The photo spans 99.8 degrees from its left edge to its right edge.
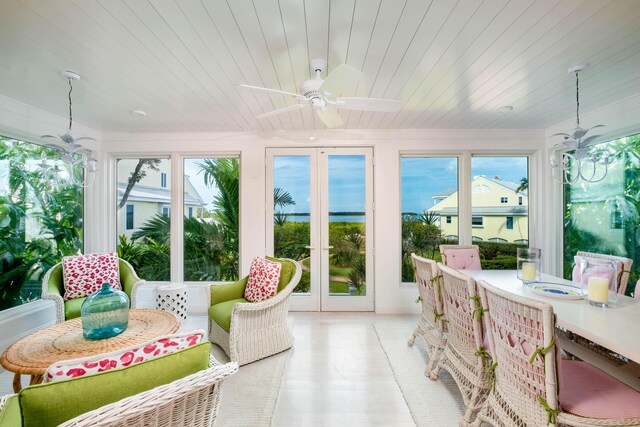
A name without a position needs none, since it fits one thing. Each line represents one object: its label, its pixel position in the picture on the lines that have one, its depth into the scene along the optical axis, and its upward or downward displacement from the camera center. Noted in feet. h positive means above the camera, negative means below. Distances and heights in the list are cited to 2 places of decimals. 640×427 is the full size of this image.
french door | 12.21 -0.23
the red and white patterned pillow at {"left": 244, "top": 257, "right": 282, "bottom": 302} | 8.61 -2.10
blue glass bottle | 5.99 -2.21
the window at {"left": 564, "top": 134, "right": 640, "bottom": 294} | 9.07 +0.19
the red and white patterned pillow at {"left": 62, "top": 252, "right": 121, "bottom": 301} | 8.86 -1.92
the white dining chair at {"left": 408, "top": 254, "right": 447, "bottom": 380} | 7.05 -2.65
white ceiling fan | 5.42 +2.73
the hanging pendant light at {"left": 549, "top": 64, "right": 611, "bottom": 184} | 7.27 +1.93
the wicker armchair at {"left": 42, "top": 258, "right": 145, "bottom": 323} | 8.01 -2.31
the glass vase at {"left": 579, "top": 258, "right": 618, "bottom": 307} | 5.52 -1.48
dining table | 3.96 -1.86
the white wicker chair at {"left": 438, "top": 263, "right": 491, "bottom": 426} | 5.41 -2.84
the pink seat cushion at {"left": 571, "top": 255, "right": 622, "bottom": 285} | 6.35 -1.38
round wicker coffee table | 5.04 -2.68
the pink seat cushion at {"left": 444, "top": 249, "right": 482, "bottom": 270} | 9.70 -1.57
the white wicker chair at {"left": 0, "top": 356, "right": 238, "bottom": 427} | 2.36 -1.83
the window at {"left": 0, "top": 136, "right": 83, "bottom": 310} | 9.00 -0.16
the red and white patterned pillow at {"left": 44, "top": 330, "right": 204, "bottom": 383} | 2.86 -1.63
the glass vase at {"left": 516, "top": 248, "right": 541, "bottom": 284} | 7.48 -1.40
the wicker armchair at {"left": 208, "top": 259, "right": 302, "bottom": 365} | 7.58 -3.12
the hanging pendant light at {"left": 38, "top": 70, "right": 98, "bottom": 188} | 7.13 +1.87
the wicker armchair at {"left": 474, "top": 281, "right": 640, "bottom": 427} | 3.75 -2.71
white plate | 6.01 -1.83
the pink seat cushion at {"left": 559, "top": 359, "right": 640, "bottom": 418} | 3.85 -2.76
